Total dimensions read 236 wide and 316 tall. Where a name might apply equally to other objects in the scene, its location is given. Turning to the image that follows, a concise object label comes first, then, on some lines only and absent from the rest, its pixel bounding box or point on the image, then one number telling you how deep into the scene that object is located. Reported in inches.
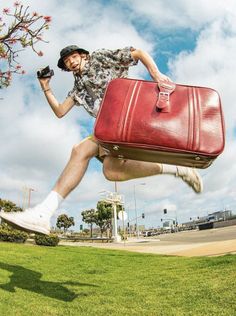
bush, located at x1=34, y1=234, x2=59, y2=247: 563.4
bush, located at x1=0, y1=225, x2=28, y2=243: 555.4
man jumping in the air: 86.6
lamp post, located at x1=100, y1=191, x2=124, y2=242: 1095.3
